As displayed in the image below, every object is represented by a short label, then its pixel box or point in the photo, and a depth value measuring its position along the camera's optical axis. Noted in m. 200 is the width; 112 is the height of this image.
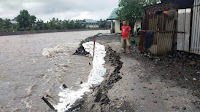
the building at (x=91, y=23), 81.80
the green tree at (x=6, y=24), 43.47
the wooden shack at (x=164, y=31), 7.45
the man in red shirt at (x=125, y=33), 9.14
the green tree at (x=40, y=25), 49.12
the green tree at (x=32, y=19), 45.30
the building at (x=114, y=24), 25.30
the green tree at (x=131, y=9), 17.22
